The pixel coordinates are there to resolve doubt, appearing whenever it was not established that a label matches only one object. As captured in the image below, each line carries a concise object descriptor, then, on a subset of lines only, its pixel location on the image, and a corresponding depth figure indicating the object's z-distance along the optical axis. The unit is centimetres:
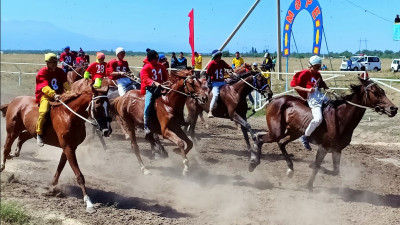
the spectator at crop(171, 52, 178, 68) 2062
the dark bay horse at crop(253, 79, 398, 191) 796
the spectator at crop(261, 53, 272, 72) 2737
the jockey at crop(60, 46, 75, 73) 1766
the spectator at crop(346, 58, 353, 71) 4088
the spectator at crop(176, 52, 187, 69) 1999
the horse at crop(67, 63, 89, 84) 1620
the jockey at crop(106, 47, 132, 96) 1209
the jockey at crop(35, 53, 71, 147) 782
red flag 1748
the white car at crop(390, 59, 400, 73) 3725
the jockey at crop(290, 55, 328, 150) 841
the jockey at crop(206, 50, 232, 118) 1182
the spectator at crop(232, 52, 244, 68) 2253
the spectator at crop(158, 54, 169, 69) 1522
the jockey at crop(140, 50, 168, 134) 950
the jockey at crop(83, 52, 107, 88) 1277
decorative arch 1549
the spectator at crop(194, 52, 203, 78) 2387
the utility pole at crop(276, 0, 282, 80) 1955
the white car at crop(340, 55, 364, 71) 4178
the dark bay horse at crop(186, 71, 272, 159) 1130
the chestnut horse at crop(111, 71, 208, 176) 903
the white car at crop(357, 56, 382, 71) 4181
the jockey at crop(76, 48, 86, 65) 1741
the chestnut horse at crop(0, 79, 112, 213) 715
